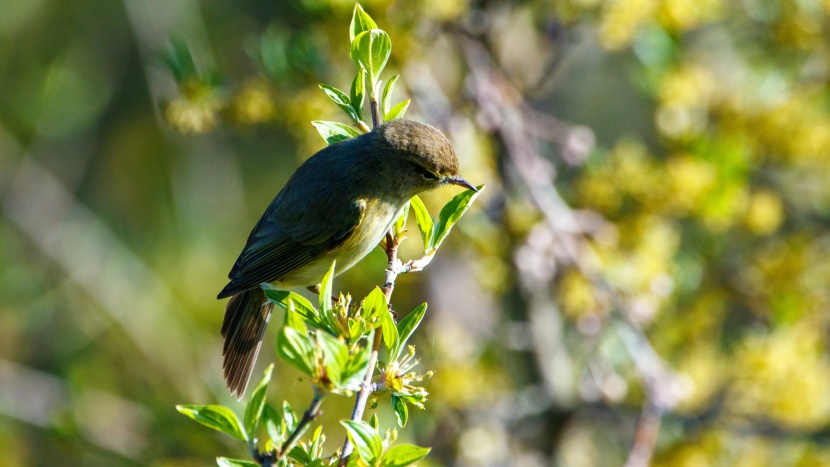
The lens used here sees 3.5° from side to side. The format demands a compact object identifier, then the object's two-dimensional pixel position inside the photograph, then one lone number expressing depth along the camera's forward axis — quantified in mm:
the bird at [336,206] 4457
